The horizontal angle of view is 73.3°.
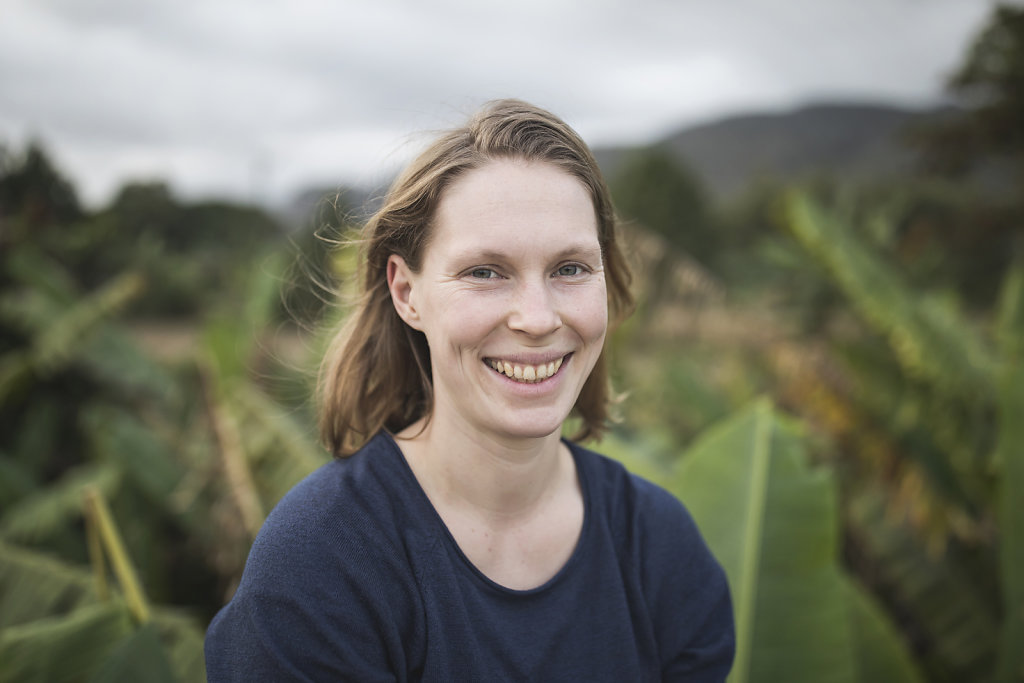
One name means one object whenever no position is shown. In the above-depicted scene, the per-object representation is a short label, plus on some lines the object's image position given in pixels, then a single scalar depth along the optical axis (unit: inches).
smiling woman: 52.6
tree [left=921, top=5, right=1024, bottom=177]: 476.7
